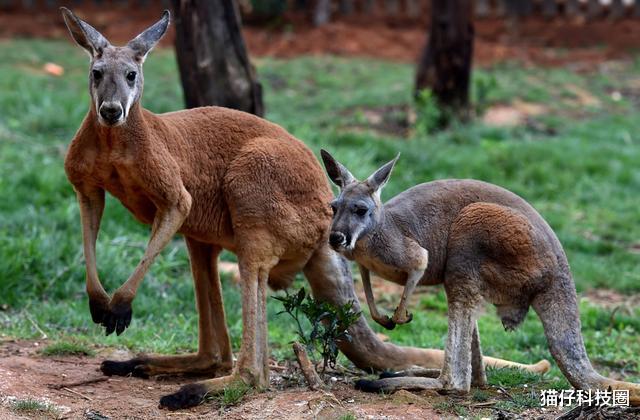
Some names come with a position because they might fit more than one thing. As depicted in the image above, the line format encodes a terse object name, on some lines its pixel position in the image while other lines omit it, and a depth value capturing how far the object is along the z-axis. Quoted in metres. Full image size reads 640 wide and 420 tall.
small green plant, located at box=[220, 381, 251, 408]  9.95
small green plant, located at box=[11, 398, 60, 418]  9.34
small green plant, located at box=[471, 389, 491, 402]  10.12
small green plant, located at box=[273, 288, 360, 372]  10.38
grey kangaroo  9.90
